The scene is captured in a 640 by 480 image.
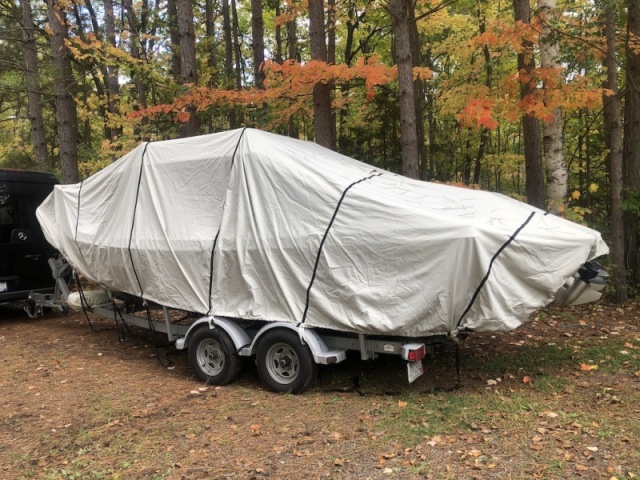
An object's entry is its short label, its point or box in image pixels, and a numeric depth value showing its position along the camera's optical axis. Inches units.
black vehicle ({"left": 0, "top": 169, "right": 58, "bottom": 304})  355.6
